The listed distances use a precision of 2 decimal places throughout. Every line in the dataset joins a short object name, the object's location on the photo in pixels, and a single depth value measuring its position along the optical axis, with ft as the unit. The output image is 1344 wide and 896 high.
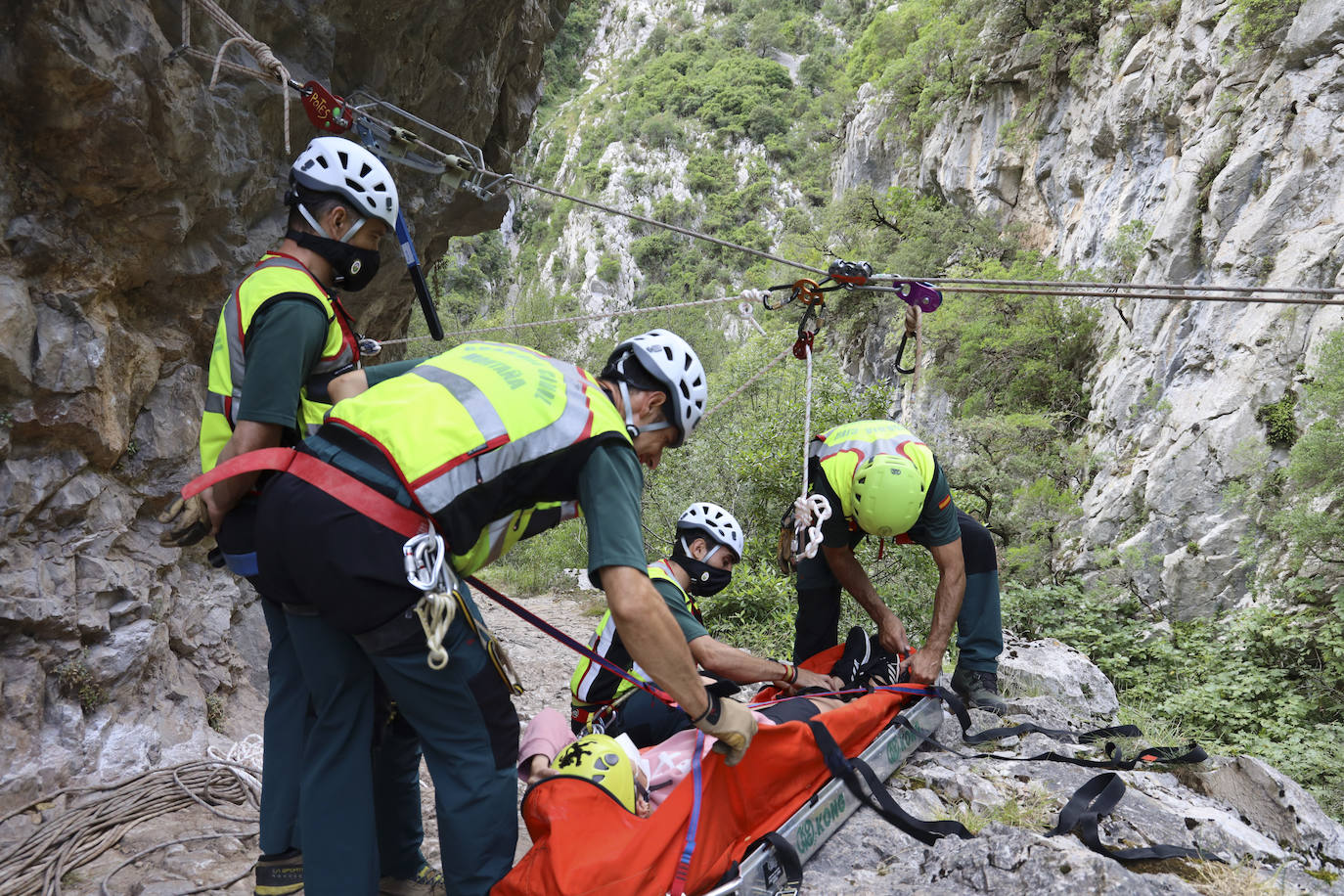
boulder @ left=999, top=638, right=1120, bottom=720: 14.10
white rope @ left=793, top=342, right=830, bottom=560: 11.18
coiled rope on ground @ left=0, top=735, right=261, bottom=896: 8.13
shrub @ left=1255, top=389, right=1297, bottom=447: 22.63
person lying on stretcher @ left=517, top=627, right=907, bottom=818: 6.63
